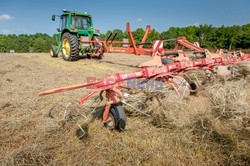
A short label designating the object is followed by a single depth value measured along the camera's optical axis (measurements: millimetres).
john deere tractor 9688
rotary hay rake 2723
